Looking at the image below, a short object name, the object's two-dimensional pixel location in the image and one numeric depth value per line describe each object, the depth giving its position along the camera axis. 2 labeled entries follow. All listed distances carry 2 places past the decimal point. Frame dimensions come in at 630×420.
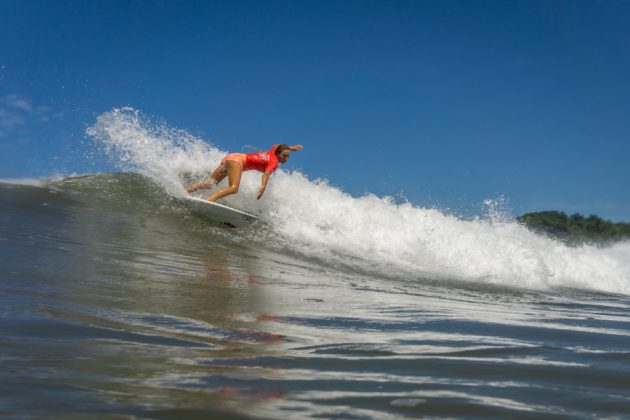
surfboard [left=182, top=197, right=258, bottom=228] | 10.04
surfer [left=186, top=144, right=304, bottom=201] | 10.87
